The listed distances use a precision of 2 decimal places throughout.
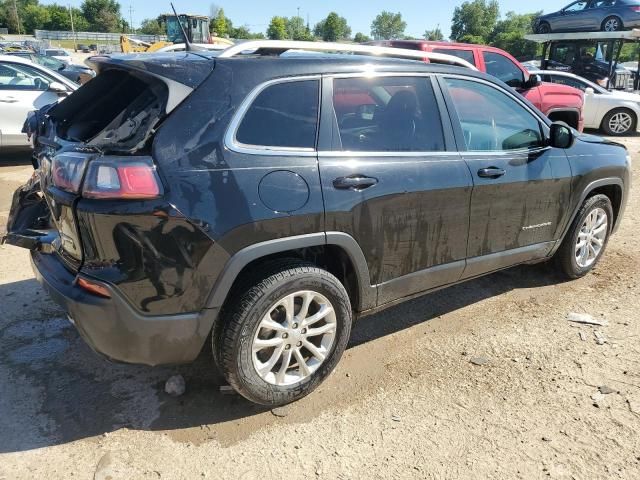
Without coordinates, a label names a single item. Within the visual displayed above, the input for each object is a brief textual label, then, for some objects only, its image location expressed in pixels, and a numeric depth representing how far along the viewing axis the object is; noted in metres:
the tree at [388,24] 141.62
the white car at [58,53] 35.42
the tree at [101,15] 113.25
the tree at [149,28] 113.49
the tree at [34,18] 110.06
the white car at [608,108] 13.06
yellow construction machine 22.01
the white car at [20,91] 8.47
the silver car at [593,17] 15.94
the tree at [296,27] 115.59
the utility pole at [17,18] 98.25
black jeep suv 2.49
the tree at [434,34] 84.95
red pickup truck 8.82
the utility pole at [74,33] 81.09
